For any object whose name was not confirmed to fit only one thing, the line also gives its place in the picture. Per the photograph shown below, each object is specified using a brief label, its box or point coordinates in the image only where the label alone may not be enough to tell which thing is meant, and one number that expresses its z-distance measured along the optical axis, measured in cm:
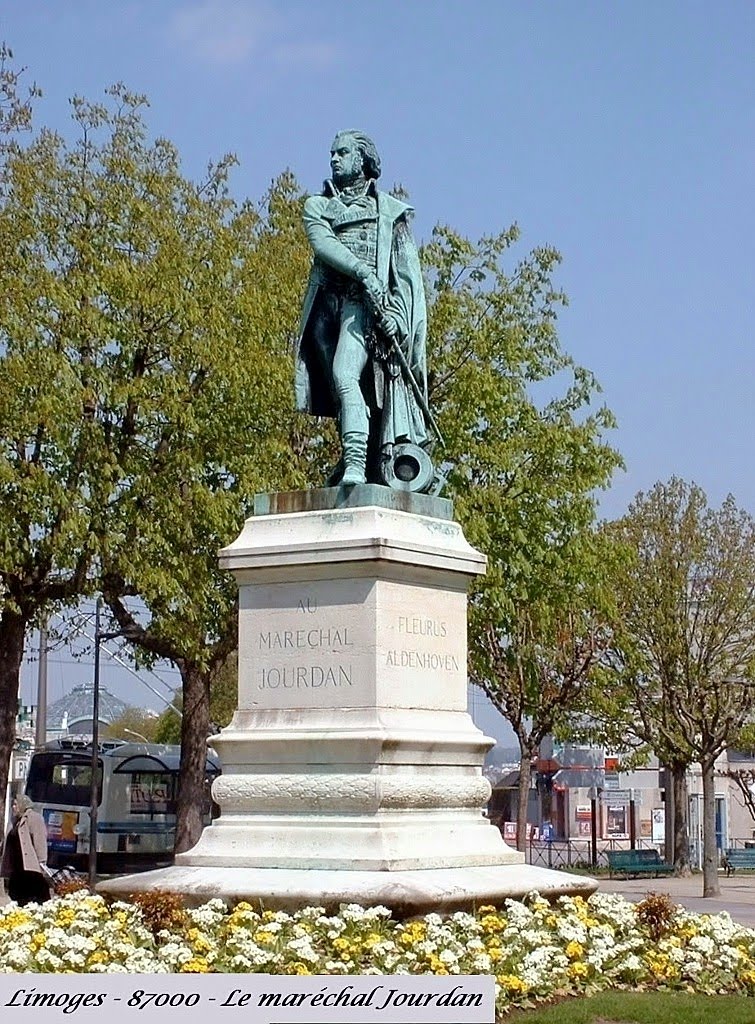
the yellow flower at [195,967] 950
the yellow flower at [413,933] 1020
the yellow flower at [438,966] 955
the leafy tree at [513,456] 3023
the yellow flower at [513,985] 974
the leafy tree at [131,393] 2577
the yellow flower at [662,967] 1072
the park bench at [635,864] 4091
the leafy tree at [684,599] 3788
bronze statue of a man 1312
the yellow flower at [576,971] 1027
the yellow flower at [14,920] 1115
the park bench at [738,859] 4384
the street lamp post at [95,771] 3143
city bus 3956
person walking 1888
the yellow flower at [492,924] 1084
